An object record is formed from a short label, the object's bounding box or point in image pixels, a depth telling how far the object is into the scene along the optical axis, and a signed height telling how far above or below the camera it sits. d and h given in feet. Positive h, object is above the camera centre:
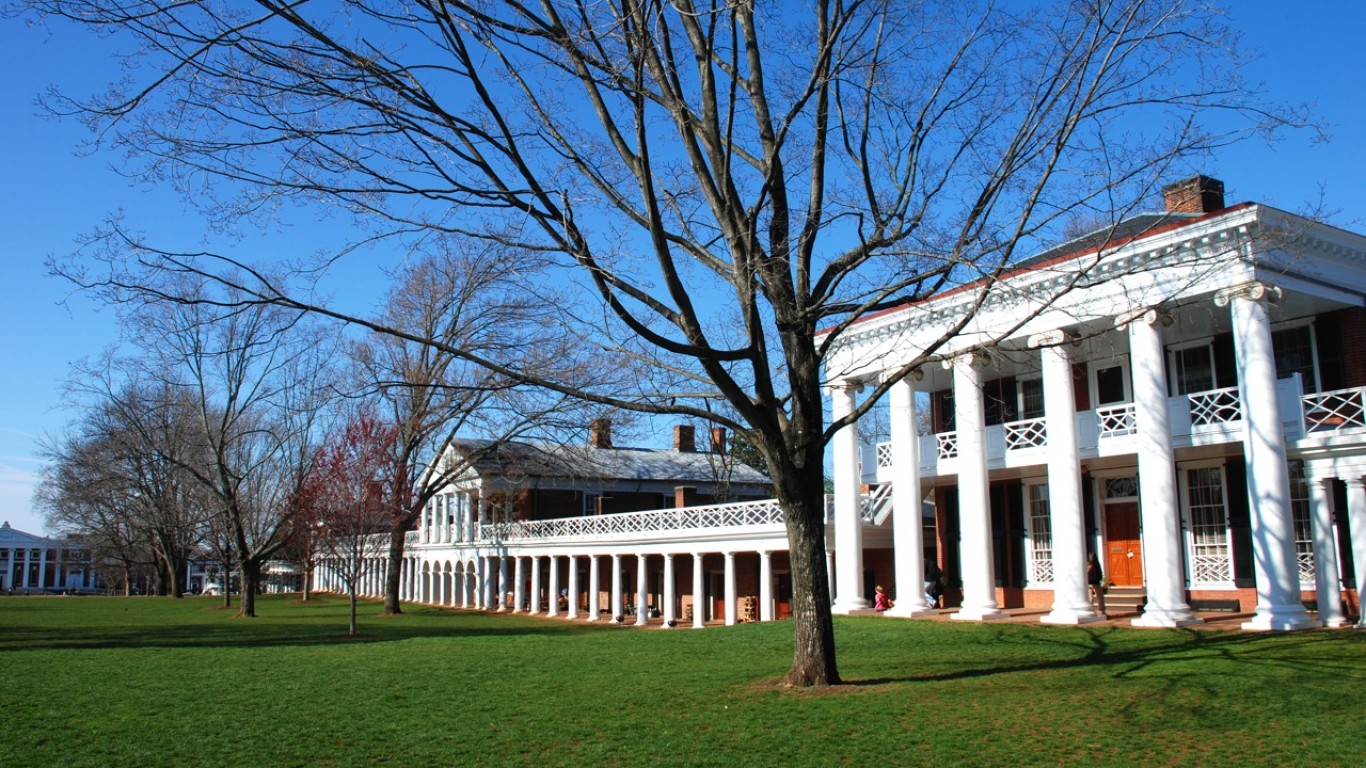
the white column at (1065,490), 62.39 +2.61
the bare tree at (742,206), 30.60 +11.30
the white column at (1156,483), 57.57 +2.72
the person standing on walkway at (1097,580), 66.44 -3.17
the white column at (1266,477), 53.26 +2.70
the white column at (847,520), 79.82 +1.26
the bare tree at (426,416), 114.32 +14.70
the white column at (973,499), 67.97 +2.36
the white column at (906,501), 74.54 +2.52
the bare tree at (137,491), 153.28 +10.71
